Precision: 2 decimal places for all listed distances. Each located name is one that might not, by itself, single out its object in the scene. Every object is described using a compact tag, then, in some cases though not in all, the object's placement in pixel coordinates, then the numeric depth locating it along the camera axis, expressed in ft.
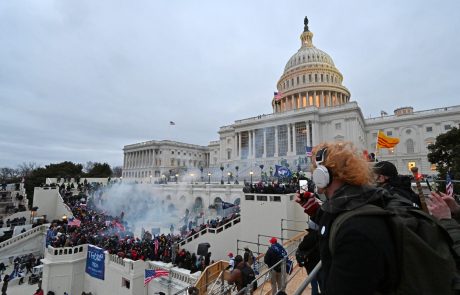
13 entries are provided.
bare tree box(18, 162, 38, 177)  275.06
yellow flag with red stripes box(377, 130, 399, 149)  77.05
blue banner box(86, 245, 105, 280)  56.08
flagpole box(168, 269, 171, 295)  43.57
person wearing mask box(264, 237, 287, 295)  21.50
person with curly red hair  4.61
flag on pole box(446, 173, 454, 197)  25.80
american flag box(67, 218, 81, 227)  71.56
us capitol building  158.30
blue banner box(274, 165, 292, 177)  73.15
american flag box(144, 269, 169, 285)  44.24
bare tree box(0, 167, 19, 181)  264.03
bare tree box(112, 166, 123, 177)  395.14
